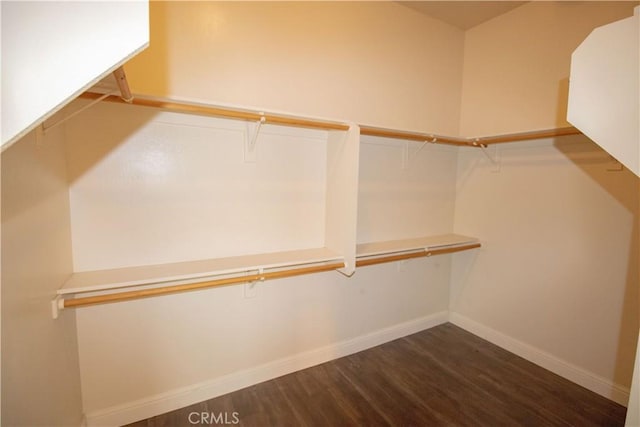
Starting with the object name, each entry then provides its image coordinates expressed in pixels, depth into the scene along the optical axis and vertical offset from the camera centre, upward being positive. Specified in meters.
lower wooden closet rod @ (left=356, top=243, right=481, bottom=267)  2.17 -0.55
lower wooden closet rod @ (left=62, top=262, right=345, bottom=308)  1.44 -0.56
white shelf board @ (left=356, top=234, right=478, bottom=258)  2.24 -0.48
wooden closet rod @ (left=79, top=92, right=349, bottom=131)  1.42 +0.38
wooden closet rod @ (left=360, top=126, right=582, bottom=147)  2.04 +0.39
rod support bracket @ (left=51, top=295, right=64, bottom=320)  1.28 -0.55
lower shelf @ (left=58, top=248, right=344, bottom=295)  1.45 -0.49
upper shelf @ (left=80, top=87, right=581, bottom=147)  1.44 +0.39
